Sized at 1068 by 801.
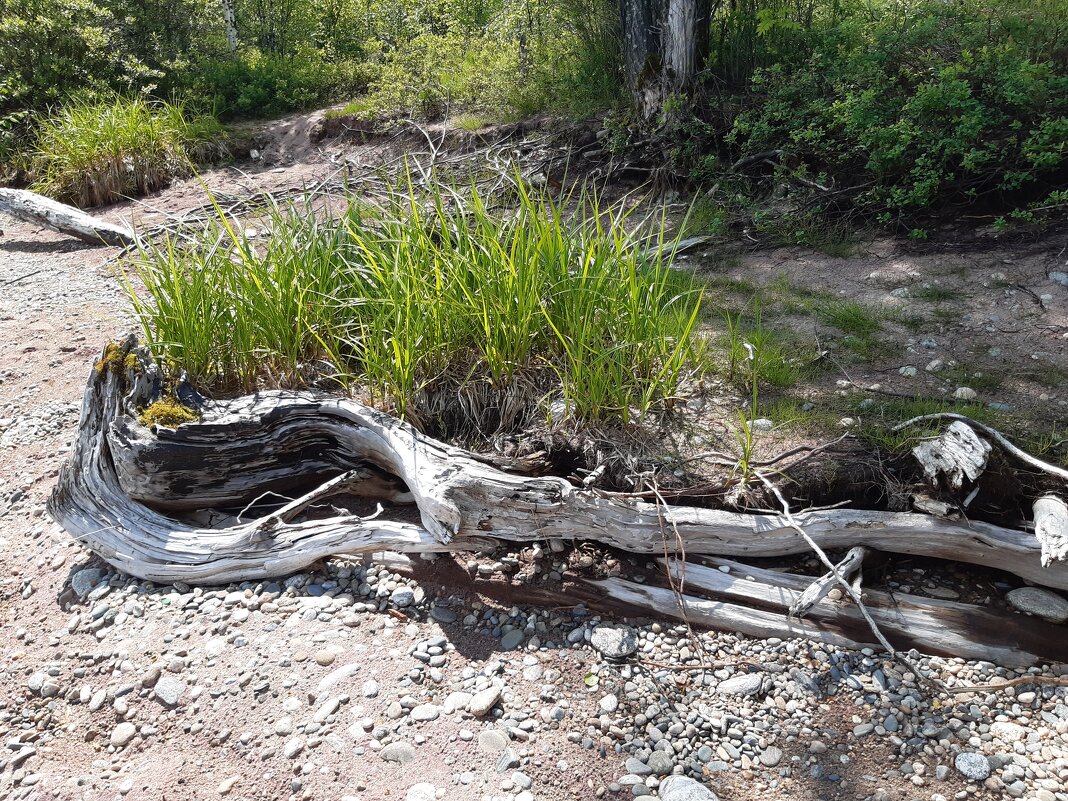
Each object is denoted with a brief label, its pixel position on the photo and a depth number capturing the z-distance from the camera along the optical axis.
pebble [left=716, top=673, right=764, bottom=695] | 2.88
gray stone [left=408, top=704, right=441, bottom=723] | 2.78
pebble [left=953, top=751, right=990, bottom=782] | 2.49
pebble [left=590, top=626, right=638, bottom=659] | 3.04
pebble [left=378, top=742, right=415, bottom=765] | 2.63
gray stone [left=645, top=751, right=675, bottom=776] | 2.59
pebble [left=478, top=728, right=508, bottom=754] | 2.66
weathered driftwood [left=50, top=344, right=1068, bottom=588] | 3.23
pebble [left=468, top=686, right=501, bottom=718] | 2.79
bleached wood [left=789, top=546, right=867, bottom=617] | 2.96
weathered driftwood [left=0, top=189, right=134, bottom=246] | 8.21
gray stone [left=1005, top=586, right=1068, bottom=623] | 2.98
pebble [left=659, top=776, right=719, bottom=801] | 2.47
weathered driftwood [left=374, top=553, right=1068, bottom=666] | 2.96
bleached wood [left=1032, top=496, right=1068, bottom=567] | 2.72
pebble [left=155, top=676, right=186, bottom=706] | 2.94
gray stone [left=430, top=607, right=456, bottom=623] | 3.25
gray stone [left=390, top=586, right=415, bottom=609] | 3.35
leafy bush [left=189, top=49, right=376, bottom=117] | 11.05
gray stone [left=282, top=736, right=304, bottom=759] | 2.67
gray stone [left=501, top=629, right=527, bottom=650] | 3.11
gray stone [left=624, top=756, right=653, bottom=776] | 2.58
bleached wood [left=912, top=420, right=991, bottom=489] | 3.09
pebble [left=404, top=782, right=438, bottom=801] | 2.49
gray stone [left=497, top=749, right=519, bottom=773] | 2.59
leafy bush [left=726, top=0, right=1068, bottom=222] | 5.24
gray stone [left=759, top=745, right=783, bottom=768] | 2.60
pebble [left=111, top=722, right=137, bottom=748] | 2.82
